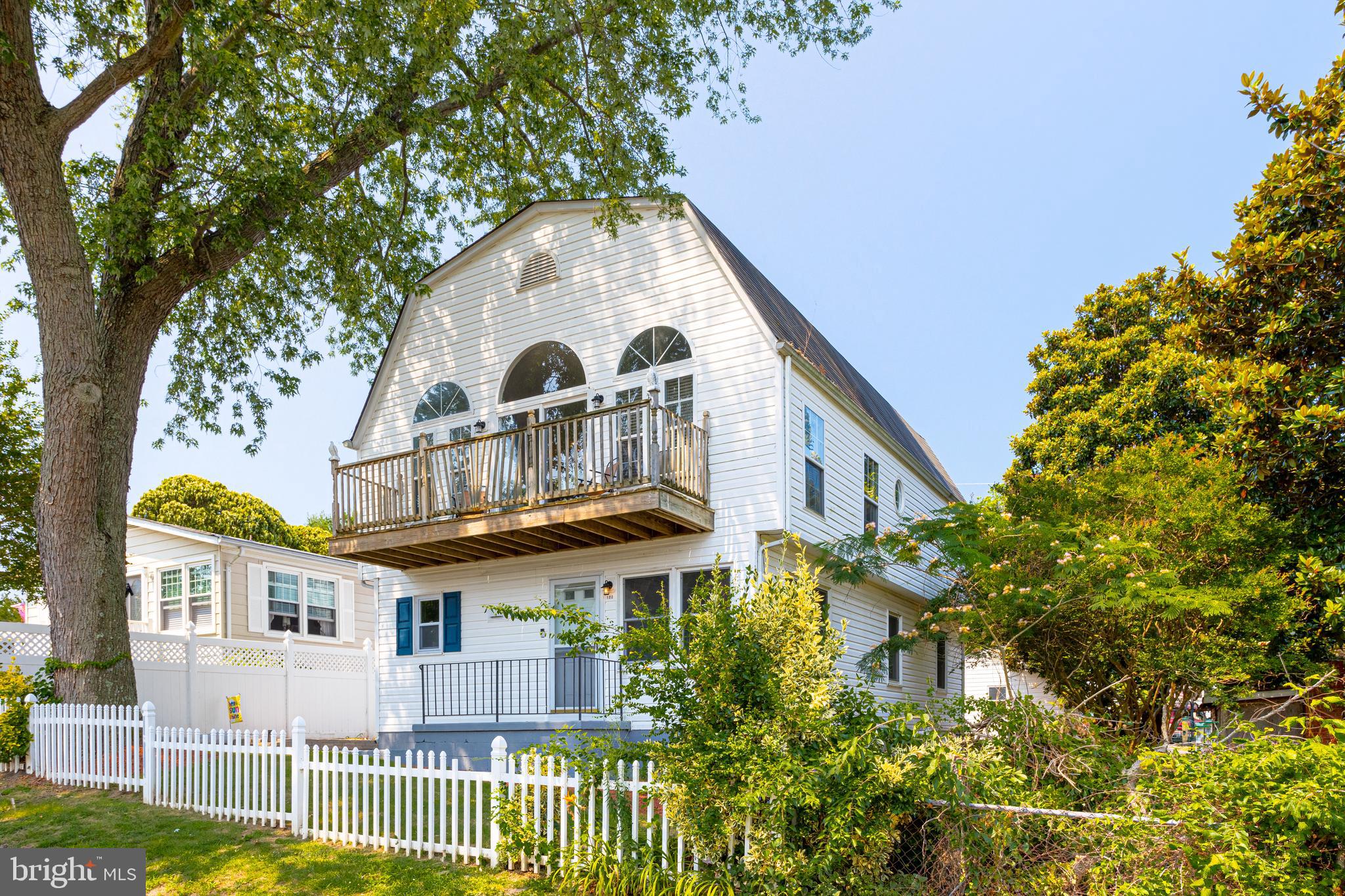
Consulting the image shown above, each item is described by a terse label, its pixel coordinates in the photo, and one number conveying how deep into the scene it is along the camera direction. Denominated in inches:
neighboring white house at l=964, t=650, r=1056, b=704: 886.4
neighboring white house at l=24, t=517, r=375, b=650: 783.1
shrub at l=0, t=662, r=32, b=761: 467.5
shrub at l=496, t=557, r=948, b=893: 252.7
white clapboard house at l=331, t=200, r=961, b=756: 497.4
